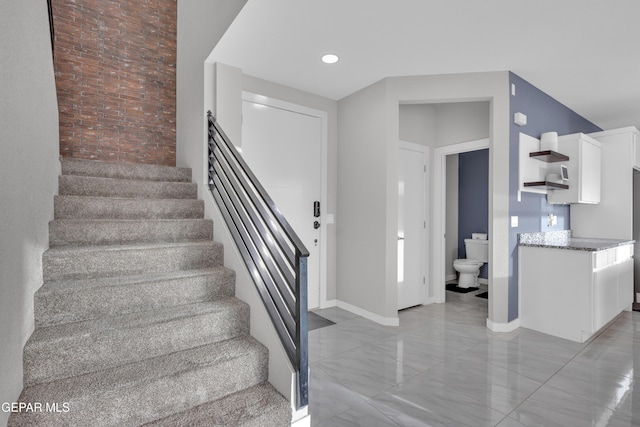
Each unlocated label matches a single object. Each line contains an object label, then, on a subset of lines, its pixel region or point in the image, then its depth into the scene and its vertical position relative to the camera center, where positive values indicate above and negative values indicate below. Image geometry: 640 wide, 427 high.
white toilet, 5.12 -0.78
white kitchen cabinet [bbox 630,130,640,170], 4.13 +0.85
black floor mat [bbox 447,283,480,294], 5.03 -1.21
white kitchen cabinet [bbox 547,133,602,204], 3.79 +0.54
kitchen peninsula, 3.06 -0.73
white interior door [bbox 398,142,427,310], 4.06 -0.14
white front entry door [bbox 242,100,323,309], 3.52 +0.61
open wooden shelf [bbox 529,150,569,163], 3.52 +0.64
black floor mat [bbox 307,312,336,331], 3.43 -1.20
